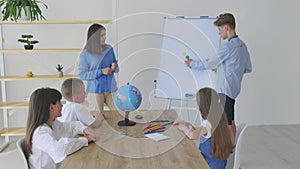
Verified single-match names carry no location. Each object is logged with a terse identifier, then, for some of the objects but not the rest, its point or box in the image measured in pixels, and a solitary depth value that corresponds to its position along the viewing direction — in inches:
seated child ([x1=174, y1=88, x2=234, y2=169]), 83.4
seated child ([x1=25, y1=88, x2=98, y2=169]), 70.1
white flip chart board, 137.7
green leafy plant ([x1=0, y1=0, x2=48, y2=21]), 139.5
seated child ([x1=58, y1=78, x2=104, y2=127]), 86.8
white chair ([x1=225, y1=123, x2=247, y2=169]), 79.1
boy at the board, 122.4
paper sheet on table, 78.2
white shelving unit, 146.5
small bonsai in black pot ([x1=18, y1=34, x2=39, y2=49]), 150.0
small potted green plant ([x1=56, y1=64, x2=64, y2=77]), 151.7
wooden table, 64.4
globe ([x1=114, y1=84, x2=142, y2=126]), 81.7
